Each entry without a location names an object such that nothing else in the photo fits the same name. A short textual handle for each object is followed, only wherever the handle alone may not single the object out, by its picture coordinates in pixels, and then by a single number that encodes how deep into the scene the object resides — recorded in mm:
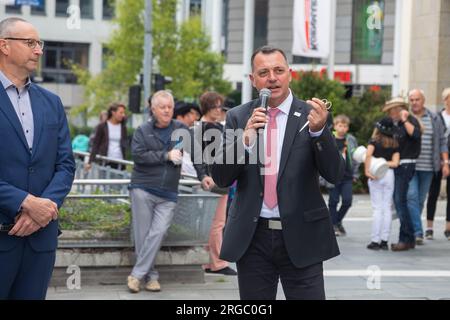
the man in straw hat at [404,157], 11141
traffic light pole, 27547
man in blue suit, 4691
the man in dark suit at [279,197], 4750
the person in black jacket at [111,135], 14789
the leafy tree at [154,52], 38500
